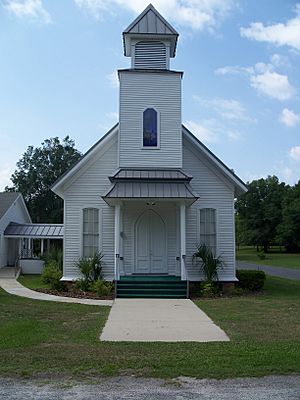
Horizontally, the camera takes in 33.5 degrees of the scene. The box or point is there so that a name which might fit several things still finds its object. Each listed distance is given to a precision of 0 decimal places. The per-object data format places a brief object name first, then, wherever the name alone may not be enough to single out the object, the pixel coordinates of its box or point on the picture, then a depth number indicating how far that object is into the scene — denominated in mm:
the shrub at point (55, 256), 26806
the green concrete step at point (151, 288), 16953
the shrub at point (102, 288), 17281
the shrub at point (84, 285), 18281
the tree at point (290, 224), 76312
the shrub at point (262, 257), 57425
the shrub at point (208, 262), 18641
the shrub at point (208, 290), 17781
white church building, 19547
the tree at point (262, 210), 84438
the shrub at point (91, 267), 18578
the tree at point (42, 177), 57812
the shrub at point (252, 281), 19609
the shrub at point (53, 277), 18891
